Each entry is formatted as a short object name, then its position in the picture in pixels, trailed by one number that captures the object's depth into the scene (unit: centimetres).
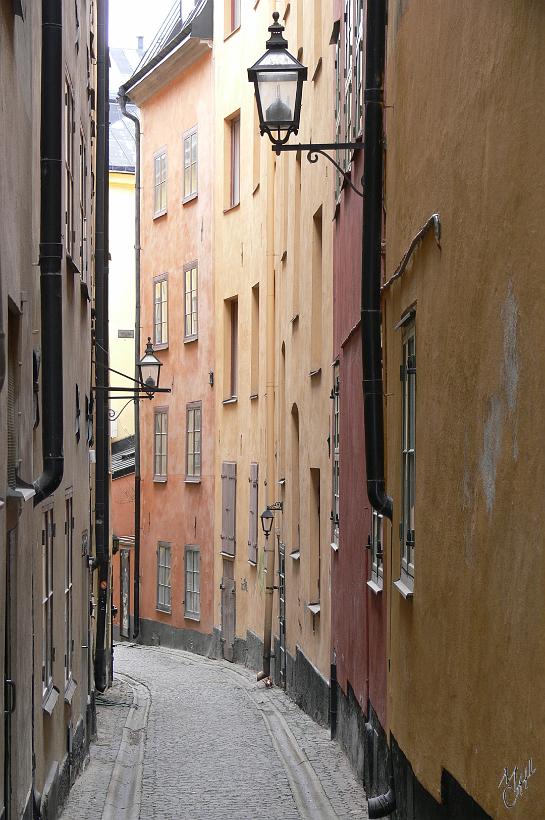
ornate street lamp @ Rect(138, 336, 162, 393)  1730
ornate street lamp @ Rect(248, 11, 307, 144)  880
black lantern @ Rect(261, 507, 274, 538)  1780
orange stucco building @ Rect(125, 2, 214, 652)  2459
